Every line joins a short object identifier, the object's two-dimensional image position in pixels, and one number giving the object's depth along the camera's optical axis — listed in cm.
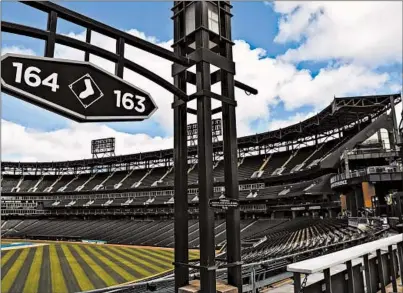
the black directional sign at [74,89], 272
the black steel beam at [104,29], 310
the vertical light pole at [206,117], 384
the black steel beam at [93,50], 290
